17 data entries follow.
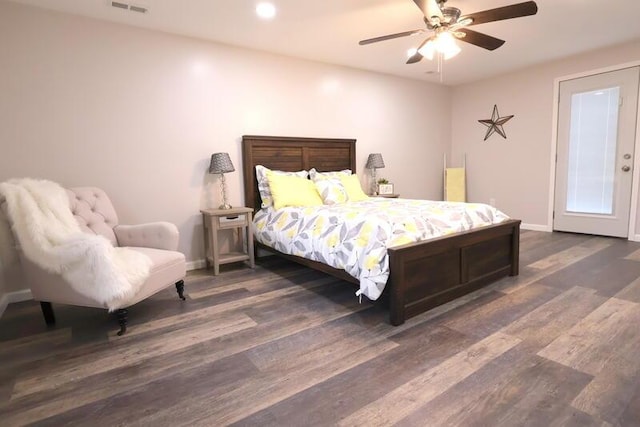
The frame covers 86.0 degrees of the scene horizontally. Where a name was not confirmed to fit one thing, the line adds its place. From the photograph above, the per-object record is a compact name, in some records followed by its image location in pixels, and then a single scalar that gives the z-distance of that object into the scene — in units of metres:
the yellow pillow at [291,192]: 3.71
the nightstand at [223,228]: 3.50
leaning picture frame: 5.00
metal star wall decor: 5.55
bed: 2.34
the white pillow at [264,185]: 3.87
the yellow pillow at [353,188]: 4.13
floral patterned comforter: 2.38
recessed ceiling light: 2.96
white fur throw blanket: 2.12
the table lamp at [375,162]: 4.94
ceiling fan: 2.31
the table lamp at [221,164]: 3.58
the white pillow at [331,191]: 3.83
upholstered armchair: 2.29
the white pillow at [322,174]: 4.15
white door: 4.36
